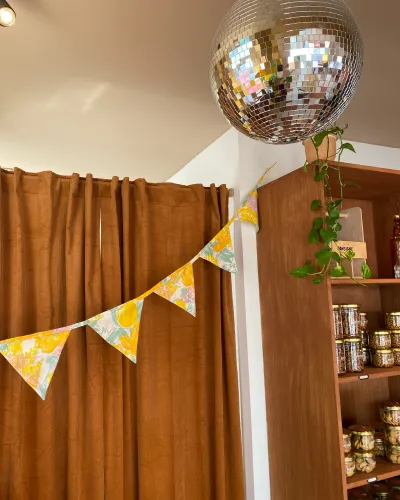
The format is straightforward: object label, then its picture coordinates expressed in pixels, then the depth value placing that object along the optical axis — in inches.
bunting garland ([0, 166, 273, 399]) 62.2
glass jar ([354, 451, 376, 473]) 66.4
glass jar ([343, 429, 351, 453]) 67.0
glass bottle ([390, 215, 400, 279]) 77.4
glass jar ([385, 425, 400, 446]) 70.3
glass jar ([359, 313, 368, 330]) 75.6
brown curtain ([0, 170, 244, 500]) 66.0
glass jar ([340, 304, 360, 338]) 71.3
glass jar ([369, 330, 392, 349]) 74.0
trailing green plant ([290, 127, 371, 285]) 62.6
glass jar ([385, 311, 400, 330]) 77.1
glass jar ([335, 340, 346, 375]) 67.4
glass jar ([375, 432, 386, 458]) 72.8
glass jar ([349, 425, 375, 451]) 67.6
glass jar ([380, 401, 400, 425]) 71.6
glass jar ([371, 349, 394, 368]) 73.1
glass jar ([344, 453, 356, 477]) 64.2
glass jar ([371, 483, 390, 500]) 73.4
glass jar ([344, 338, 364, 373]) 68.8
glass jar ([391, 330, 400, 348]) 76.2
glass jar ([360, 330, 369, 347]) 76.2
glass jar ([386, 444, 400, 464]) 69.8
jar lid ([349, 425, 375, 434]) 68.6
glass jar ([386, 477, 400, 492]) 76.2
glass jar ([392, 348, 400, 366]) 75.4
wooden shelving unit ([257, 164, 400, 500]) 63.0
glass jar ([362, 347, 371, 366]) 76.1
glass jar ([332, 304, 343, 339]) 70.6
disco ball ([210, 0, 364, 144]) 26.2
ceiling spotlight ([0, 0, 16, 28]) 46.8
